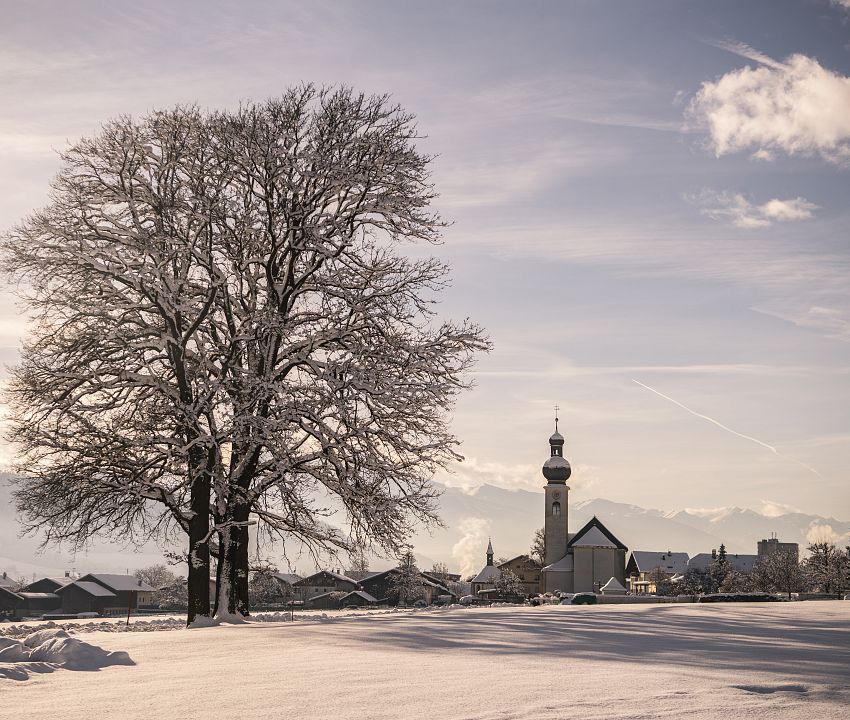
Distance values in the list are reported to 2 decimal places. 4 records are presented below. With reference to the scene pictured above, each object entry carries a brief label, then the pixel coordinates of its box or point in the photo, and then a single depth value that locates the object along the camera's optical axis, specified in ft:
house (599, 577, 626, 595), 374.04
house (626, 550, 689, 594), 559.79
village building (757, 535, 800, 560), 572.10
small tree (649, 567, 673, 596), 434.51
